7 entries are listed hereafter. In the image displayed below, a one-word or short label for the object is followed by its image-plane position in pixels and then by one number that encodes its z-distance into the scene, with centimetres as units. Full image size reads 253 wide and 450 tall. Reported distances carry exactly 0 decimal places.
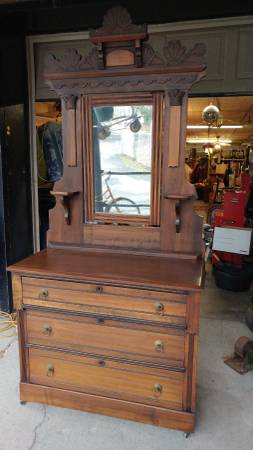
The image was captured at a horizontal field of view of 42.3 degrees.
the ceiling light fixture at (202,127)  823
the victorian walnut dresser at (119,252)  154
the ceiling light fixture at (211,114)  470
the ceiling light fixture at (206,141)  1129
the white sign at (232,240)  324
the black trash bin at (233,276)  339
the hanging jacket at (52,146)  334
